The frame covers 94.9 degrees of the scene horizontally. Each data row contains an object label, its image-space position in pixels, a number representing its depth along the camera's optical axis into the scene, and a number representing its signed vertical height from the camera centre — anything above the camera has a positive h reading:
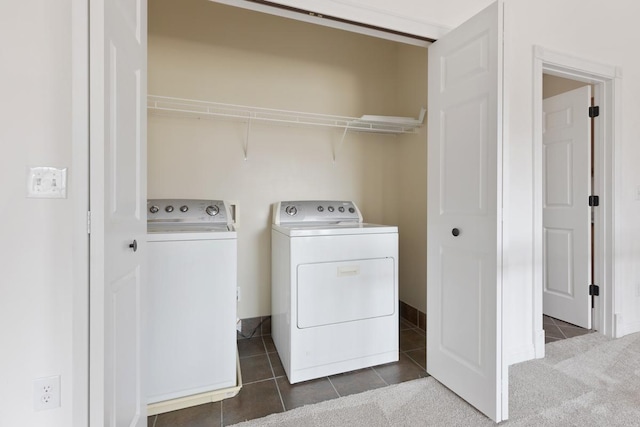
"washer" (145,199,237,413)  1.47 -0.54
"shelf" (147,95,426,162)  2.07 +0.75
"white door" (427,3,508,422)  1.36 -0.01
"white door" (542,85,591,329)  2.39 +0.06
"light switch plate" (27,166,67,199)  0.94 +0.10
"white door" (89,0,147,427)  0.84 +0.02
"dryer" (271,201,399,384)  1.73 -0.53
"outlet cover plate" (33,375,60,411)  0.96 -0.59
